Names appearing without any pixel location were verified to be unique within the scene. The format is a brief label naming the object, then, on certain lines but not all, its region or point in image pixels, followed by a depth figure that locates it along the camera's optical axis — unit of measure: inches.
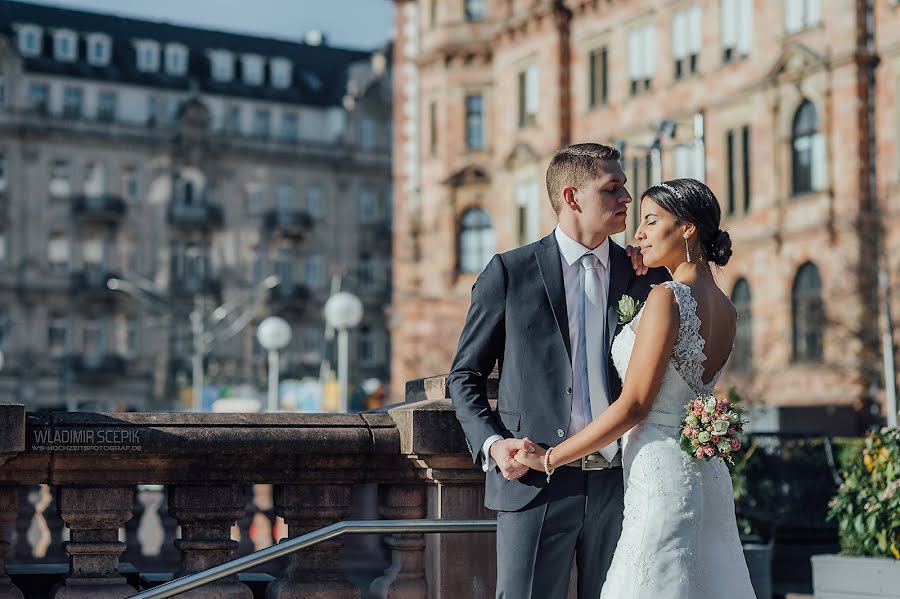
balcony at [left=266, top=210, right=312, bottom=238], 3366.1
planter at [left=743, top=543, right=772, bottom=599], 482.0
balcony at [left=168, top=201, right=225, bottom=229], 3289.9
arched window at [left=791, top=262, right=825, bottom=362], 1542.8
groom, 226.5
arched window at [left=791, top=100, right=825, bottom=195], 1590.8
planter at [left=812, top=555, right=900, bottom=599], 323.3
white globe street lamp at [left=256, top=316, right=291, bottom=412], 1446.9
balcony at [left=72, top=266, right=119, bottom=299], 3186.5
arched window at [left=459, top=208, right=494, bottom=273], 2118.6
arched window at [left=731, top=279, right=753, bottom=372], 1610.5
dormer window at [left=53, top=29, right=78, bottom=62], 3265.3
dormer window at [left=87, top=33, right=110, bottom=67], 3312.0
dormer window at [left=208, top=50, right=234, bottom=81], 3430.1
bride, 216.4
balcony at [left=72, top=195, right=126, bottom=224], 3181.6
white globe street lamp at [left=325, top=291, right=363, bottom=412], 1282.0
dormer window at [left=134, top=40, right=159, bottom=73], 3356.3
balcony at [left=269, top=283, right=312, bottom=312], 3341.5
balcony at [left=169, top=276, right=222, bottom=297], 3294.8
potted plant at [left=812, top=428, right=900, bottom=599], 327.0
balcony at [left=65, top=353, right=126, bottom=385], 3157.0
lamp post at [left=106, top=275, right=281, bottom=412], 2250.2
